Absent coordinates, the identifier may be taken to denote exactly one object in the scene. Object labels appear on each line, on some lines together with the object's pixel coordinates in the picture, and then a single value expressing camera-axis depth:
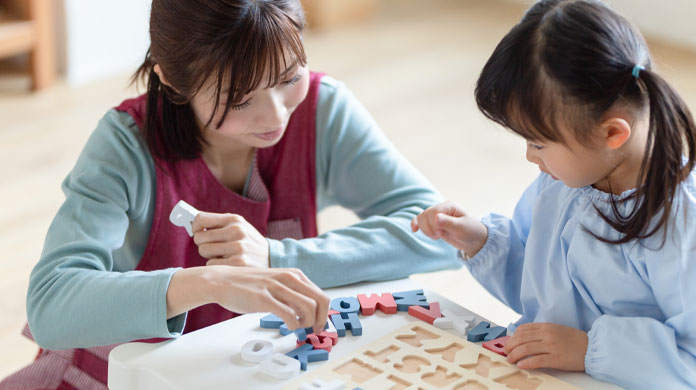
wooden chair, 4.29
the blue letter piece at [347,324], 1.85
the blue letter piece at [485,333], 1.85
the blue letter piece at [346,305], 1.90
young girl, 1.76
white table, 1.75
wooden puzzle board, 1.75
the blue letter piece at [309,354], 1.78
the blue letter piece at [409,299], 1.91
